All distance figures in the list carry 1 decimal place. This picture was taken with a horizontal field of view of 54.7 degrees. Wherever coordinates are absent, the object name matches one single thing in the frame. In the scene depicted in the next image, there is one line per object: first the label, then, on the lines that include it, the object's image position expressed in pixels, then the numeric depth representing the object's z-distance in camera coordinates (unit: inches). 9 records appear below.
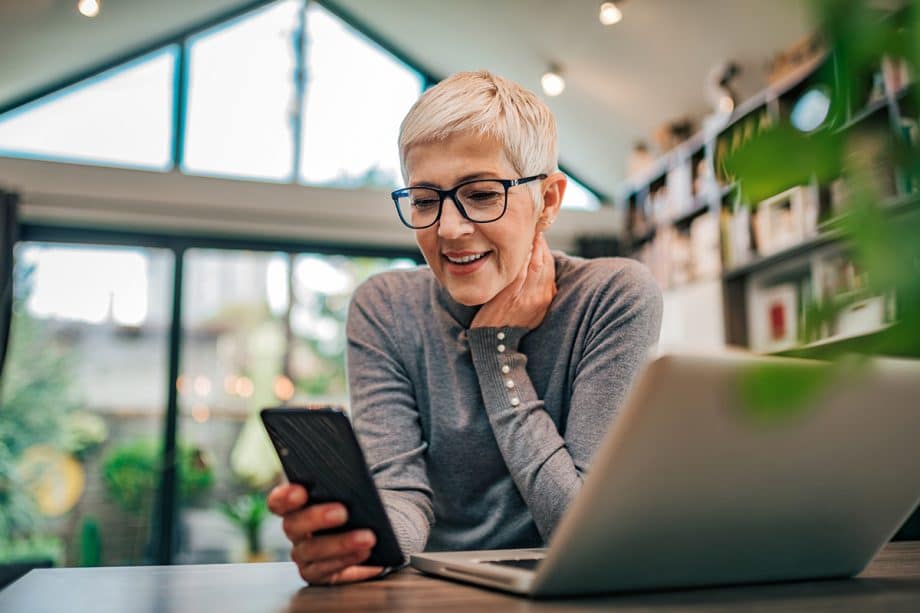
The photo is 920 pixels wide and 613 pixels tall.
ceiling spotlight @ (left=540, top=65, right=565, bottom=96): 201.9
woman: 45.8
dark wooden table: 23.6
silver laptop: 20.0
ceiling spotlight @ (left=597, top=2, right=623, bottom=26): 167.8
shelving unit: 155.0
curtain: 185.8
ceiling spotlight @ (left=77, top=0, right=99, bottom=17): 169.2
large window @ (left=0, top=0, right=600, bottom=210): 203.6
